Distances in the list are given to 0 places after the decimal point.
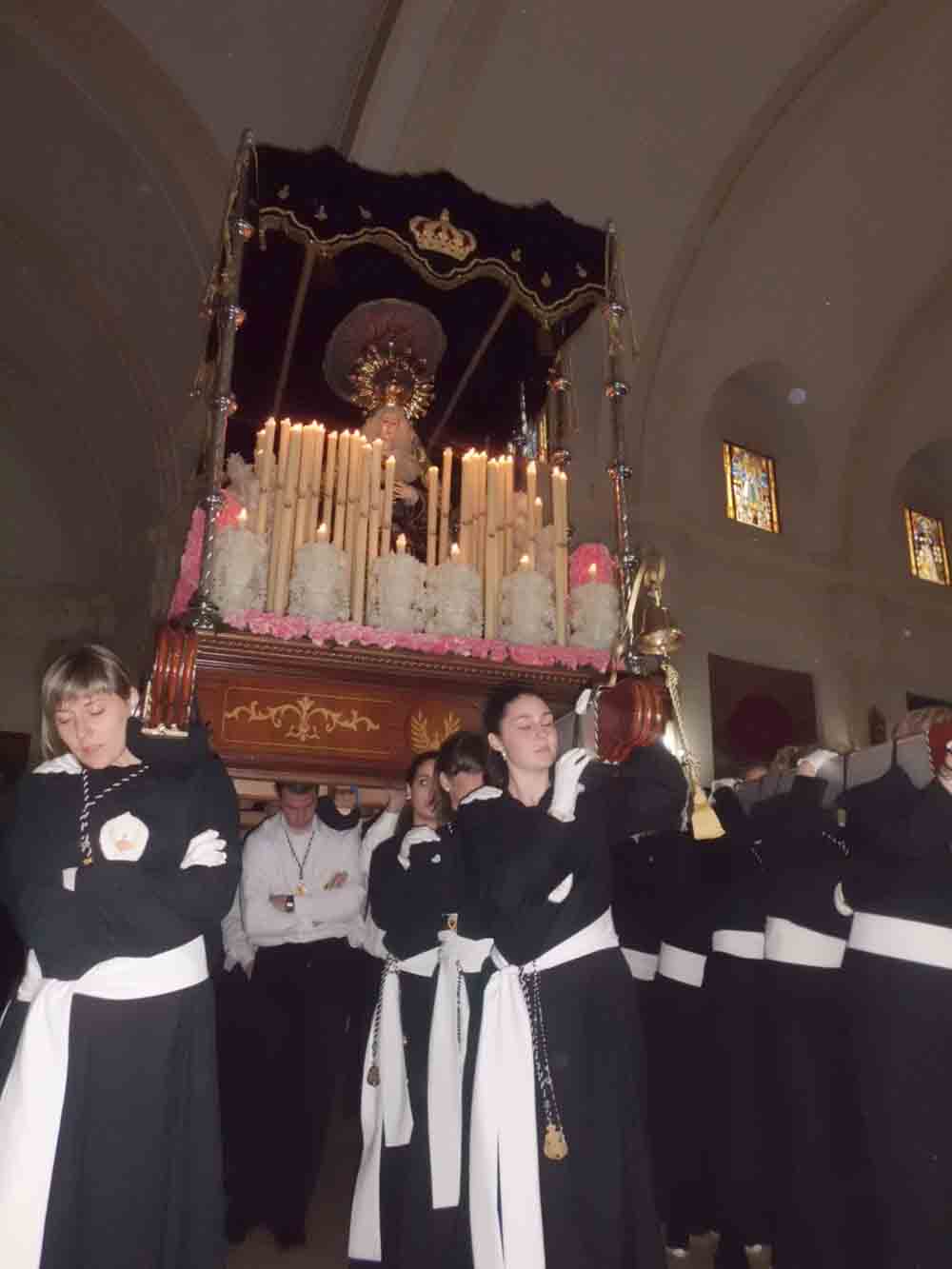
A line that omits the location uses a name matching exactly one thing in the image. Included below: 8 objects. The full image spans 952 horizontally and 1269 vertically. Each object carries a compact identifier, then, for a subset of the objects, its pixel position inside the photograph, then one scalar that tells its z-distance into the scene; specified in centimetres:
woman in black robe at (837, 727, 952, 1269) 267
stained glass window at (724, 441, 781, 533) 1249
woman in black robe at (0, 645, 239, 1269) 227
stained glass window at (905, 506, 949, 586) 1376
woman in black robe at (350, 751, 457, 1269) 317
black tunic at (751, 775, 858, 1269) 312
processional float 326
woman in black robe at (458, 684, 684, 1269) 249
